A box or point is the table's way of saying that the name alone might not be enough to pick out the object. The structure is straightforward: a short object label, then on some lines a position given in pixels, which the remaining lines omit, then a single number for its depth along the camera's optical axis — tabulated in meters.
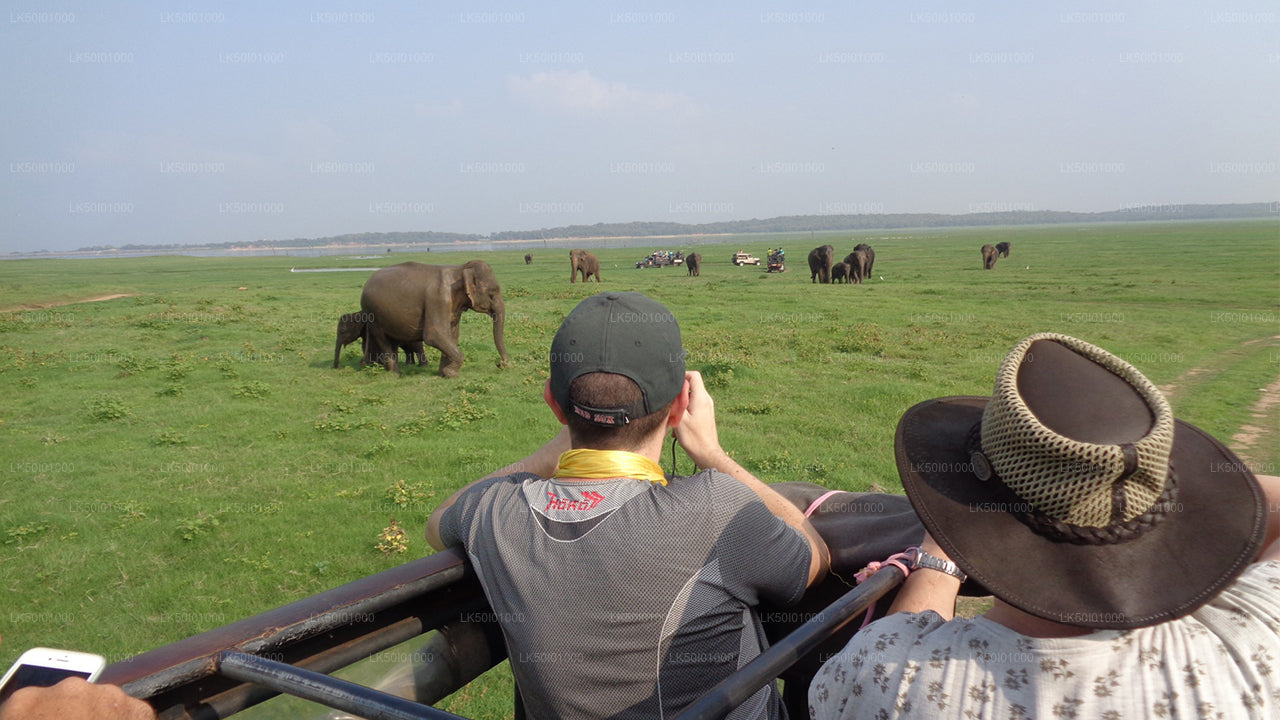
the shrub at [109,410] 9.33
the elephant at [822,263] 31.98
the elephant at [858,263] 31.89
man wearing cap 1.71
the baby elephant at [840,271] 31.86
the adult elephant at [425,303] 12.10
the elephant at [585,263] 35.38
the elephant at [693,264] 37.92
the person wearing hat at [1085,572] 1.19
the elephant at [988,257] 36.44
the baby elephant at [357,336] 12.52
